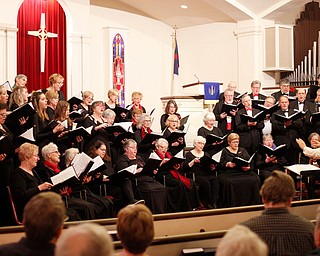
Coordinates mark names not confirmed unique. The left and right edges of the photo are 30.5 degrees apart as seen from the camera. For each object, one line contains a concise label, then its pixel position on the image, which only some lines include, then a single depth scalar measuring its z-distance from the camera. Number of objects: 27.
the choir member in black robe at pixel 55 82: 7.78
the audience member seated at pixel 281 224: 3.21
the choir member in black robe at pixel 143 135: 7.74
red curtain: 11.18
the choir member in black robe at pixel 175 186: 7.42
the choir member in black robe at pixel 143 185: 7.04
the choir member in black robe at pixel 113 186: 6.72
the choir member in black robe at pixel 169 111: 8.69
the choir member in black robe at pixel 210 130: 8.16
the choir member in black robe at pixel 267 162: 8.05
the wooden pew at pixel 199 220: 4.76
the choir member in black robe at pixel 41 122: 6.47
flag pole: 14.33
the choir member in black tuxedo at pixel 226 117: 8.77
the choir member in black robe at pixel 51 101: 7.14
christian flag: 14.09
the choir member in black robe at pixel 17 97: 6.79
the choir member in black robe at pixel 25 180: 5.53
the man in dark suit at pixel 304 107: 8.86
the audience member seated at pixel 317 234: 2.70
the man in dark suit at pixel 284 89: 9.59
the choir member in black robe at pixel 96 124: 7.26
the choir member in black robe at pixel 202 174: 7.73
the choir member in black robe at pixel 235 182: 7.72
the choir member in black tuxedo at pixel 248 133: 8.66
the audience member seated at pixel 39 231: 2.57
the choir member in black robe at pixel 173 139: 7.92
